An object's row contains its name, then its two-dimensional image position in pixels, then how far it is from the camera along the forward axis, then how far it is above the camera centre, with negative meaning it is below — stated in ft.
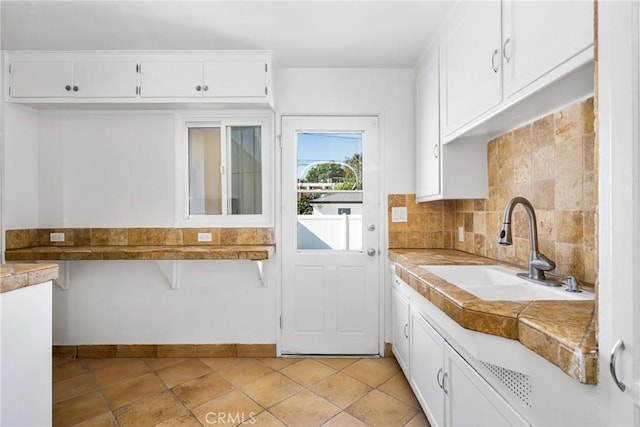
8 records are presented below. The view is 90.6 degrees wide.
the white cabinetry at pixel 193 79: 7.73 +3.29
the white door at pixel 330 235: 8.69 -0.63
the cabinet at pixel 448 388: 3.48 -2.39
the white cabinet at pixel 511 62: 3.30 +1.95
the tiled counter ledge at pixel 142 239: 8.17 -0.70
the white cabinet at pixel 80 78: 7.73 +3.35
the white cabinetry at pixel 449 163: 6.96 +1.09
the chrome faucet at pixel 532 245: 4.61 -0.51
